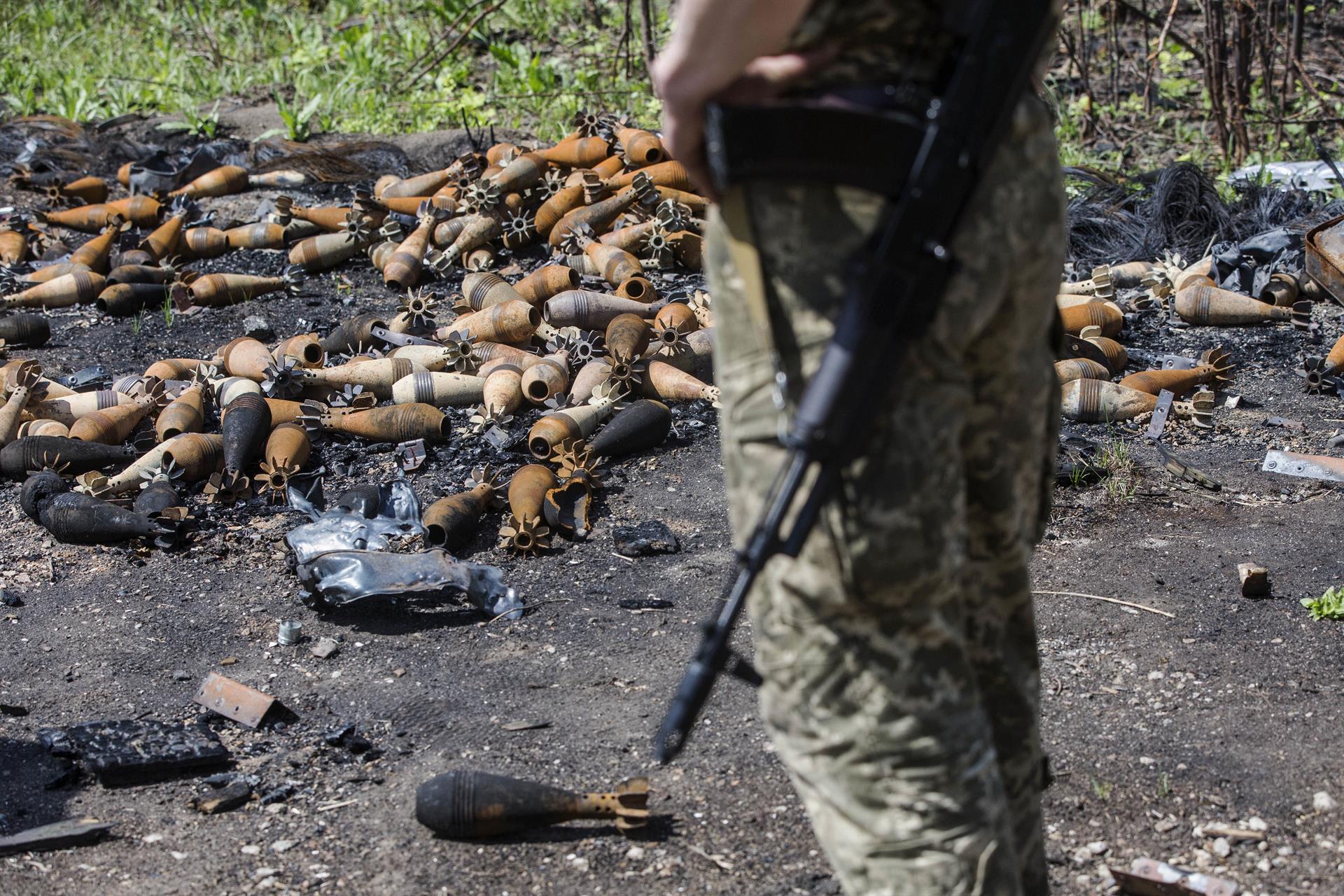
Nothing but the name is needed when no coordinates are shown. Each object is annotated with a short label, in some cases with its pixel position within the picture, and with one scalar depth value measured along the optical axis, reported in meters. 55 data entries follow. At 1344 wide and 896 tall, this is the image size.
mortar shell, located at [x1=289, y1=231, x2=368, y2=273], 6.61
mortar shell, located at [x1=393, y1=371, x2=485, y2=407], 4.82
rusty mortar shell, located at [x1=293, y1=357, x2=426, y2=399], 4.89
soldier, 1.42
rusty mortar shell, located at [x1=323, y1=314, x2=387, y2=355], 5.39
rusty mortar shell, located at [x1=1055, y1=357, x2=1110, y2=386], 4.80
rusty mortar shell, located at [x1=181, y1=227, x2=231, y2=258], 6.88
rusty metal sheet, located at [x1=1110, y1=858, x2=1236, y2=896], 2.29
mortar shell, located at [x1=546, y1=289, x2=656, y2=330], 5.25
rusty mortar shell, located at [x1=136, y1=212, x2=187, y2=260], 6.74
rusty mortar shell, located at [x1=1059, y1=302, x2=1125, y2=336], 5.23
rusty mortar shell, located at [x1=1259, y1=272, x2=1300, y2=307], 5.73
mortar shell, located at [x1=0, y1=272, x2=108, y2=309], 6.28
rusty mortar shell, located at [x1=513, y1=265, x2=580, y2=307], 5.54
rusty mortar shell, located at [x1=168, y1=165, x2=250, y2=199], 7.58
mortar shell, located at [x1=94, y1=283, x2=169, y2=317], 6.17
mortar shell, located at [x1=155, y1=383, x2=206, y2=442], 4.57
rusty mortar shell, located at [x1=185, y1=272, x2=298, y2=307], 6.24
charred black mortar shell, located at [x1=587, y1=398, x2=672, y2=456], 4.47
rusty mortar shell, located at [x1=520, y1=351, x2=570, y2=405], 4.72
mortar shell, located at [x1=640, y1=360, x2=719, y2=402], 4.80
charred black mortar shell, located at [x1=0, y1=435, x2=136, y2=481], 4.45
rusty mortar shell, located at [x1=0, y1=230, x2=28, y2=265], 6.88
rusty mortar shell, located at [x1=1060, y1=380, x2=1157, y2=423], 4.67
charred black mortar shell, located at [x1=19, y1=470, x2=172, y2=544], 4.02
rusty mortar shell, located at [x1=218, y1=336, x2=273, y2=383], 4.98
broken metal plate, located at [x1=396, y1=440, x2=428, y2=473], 4.45
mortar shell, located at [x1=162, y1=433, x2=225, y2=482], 4.34
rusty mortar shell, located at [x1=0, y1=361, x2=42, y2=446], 4.63
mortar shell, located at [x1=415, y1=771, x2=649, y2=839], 2.53
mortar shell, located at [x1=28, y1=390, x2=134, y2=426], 4.82
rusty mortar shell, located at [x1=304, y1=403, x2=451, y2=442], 4.59
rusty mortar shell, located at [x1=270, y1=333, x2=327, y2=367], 5.04
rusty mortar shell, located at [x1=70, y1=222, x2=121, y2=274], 6.70
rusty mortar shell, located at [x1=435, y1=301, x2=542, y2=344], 5.20
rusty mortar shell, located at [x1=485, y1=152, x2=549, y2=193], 6.53
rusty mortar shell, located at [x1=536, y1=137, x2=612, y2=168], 6.72
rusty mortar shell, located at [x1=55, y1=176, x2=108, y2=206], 7.61
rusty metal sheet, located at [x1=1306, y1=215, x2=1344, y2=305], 5.51
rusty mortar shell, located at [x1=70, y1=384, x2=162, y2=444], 4.54
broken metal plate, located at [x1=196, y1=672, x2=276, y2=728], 3.09
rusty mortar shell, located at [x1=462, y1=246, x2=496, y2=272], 6.38
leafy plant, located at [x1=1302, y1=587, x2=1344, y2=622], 3.28
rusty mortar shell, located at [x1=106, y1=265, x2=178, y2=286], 6.40
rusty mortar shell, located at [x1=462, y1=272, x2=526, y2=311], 5.56
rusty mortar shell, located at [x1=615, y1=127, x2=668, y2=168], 6.63
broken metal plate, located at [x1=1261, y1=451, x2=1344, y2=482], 4.17
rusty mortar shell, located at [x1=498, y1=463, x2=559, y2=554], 3.95
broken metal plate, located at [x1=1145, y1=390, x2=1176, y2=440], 4.55
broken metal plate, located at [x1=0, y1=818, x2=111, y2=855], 2.58
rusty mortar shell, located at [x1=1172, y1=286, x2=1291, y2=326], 5.63
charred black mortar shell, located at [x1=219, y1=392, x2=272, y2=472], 4.36
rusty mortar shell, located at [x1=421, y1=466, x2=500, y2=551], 3.87
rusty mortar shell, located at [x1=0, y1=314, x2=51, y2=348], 5.77
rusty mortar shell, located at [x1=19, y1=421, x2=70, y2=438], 4.59
